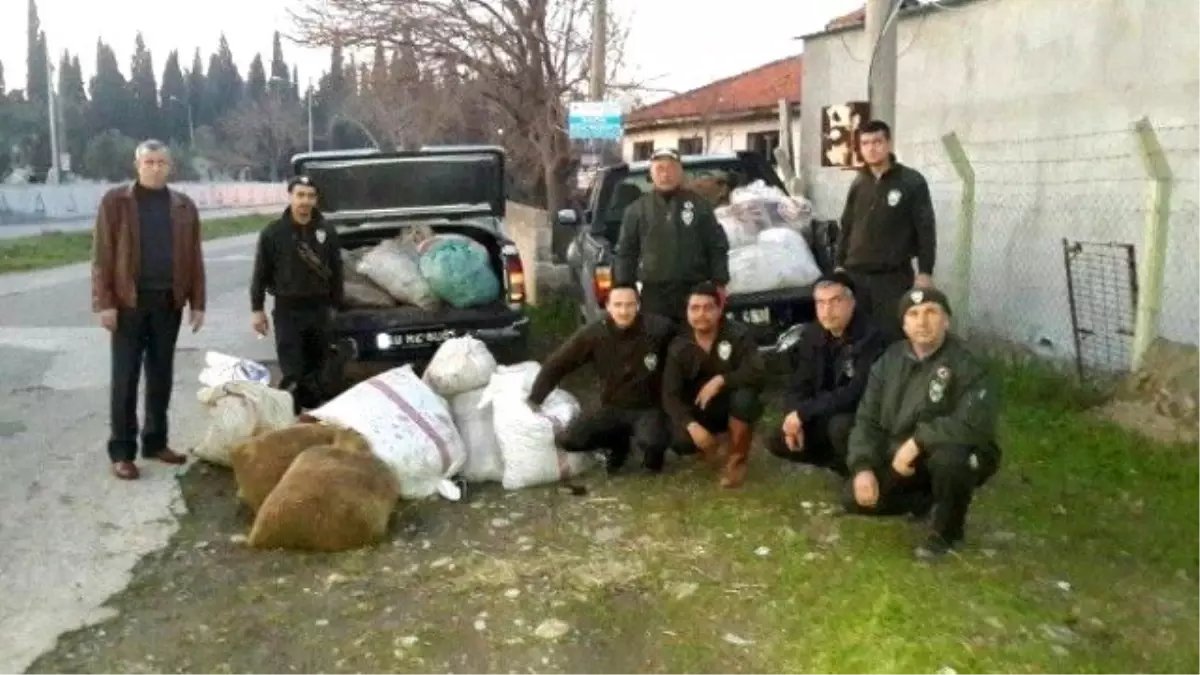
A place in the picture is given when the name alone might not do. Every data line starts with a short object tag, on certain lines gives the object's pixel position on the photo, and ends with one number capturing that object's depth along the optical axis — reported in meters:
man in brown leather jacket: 6.50
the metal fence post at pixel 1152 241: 7.30
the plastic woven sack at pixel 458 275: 8.71
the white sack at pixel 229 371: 7.45
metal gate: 8.47
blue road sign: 15.96
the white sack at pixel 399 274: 8.77
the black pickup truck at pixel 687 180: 8.45
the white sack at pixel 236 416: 6.82
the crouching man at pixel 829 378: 5.94
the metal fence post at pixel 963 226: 9.18
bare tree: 19.89
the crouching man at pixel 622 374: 6.58
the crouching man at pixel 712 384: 6.38
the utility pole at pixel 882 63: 8.58
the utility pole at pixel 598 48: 18.16
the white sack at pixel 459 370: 7.23
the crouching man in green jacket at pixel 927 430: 5.09
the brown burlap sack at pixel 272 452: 6.20
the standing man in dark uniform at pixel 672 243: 7.43
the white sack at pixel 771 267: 8.54
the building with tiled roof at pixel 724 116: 22.62
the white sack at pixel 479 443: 6.85
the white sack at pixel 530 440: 6.67
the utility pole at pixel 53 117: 36.38
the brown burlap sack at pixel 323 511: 5.64
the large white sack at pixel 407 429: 6.43
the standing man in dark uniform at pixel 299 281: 7.67
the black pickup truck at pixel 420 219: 8.59
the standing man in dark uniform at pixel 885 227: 7.08
